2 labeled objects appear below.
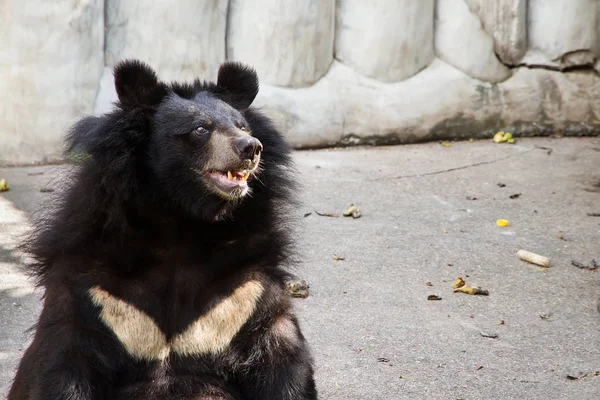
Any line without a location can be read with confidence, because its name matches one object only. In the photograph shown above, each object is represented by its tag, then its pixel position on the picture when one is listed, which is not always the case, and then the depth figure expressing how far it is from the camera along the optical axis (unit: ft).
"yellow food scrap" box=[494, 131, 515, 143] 57.21
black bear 21.99
